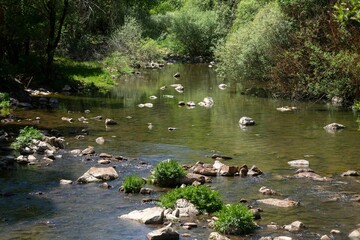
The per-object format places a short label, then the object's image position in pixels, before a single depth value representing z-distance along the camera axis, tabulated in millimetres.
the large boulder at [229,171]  18359
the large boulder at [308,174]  18031
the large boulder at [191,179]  17250
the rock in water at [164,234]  12325
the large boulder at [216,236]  12500
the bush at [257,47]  38094
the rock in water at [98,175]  17516
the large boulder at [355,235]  12727
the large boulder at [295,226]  13273
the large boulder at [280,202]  15219
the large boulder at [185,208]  14414
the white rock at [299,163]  19891
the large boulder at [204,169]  18406
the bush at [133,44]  54656
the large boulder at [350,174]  18422
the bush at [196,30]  69750
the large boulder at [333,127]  27130
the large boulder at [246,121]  28391
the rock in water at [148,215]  13688
